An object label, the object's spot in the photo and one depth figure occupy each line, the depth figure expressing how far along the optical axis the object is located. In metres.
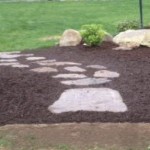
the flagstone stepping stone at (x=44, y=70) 7.99
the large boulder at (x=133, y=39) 10.34
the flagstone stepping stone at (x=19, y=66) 8.51
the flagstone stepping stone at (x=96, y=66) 8.42
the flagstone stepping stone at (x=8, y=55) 9.79
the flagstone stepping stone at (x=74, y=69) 8.17
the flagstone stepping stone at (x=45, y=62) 8.74
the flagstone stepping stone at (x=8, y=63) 8.70
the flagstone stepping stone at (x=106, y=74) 7.60
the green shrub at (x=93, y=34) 10.36
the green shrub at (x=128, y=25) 12.33
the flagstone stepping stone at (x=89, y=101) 5.82
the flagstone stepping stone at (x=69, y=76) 7.62
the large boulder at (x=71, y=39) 10.95
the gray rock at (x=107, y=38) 10.97
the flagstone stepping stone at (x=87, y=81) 7.10
